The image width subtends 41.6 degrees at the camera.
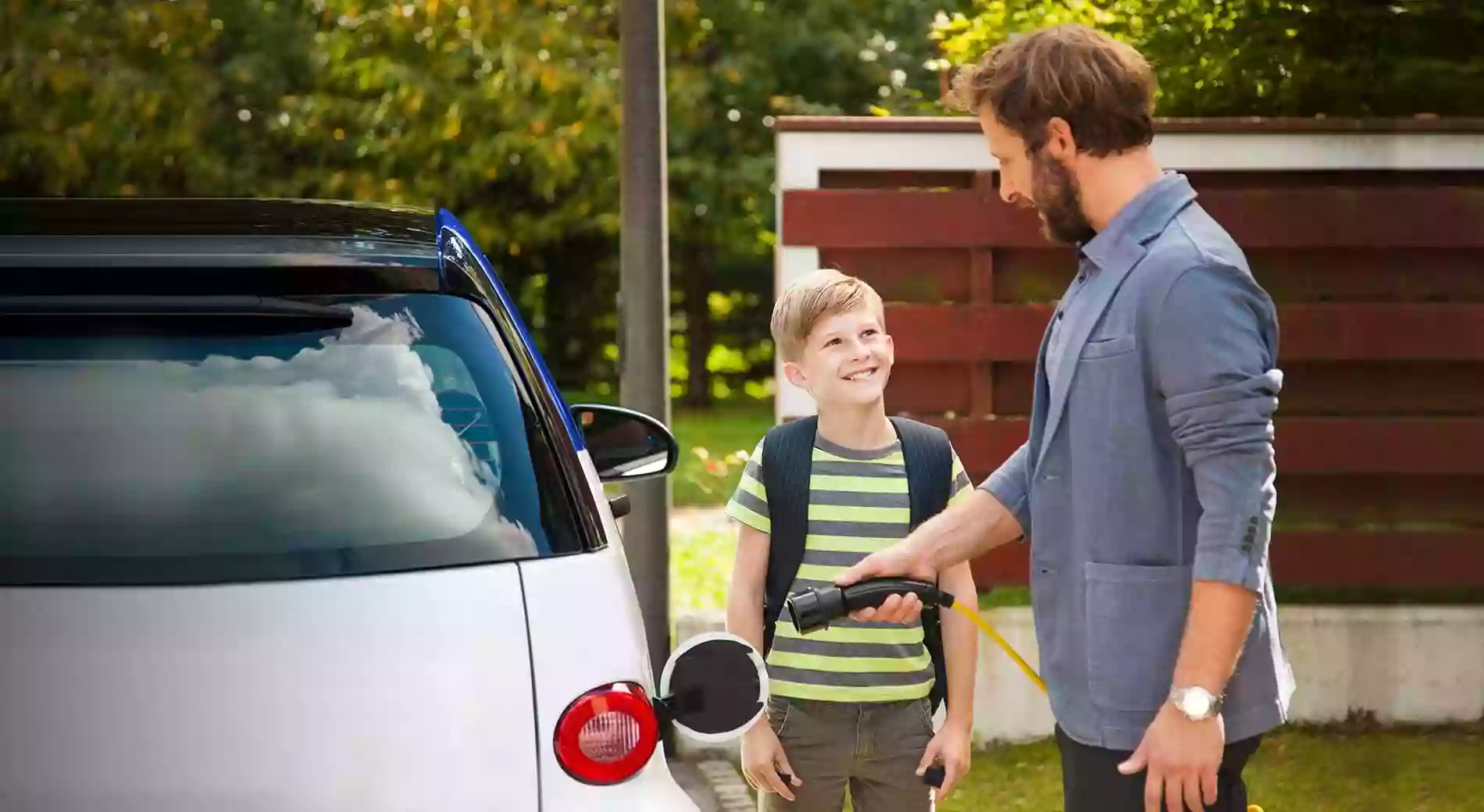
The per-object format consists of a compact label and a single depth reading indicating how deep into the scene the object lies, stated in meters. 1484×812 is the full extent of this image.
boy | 3.75
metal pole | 6.45
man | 2.64
